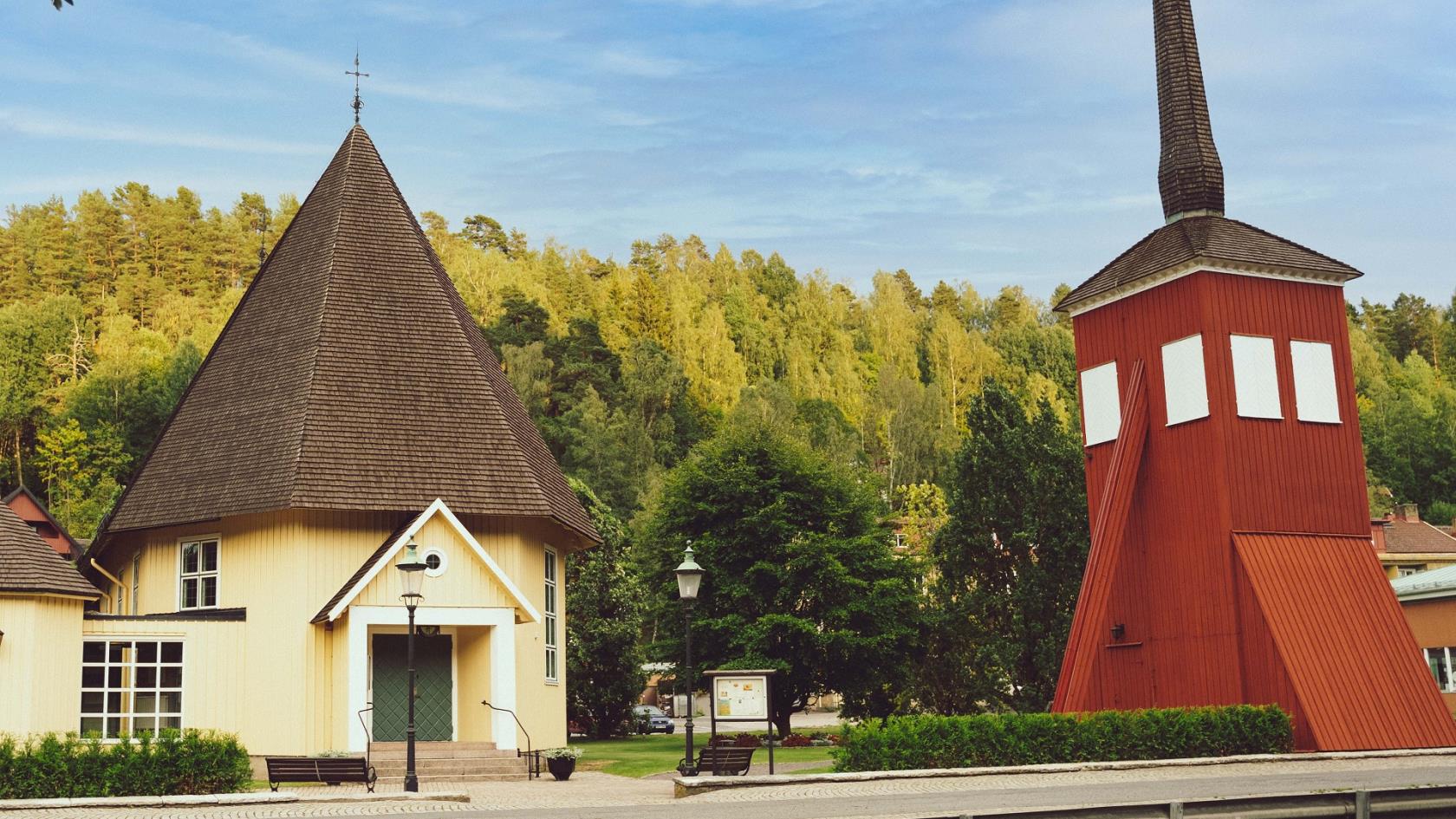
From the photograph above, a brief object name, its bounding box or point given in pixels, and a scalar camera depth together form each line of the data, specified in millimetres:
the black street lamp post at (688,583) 21500
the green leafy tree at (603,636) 44656
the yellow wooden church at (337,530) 24438
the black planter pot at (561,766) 24219
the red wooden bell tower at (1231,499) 24641
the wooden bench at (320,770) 19297
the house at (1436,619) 33438
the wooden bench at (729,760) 21000
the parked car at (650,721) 48978
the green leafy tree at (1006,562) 37469
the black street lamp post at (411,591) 19578
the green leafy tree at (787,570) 36281
